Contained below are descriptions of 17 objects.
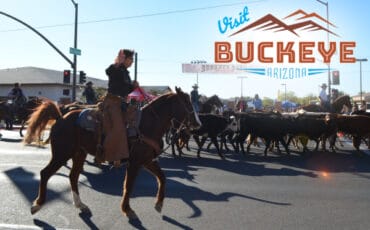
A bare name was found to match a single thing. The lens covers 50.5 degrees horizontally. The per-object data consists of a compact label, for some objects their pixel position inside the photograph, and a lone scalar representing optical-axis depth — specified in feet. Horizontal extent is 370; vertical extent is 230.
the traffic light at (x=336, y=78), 116.16
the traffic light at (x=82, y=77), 92.48
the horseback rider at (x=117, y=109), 21.36
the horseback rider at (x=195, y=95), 60.08
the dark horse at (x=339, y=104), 58.03
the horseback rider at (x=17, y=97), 67.54
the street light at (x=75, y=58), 87.63
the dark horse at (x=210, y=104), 57.06
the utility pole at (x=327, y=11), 102.58
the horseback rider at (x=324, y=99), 59.36
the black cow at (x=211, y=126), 47.59
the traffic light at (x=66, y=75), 92.84
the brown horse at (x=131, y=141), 21.33
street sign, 82.99
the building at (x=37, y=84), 173.68
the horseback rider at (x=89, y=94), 48.96
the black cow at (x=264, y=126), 49.29
